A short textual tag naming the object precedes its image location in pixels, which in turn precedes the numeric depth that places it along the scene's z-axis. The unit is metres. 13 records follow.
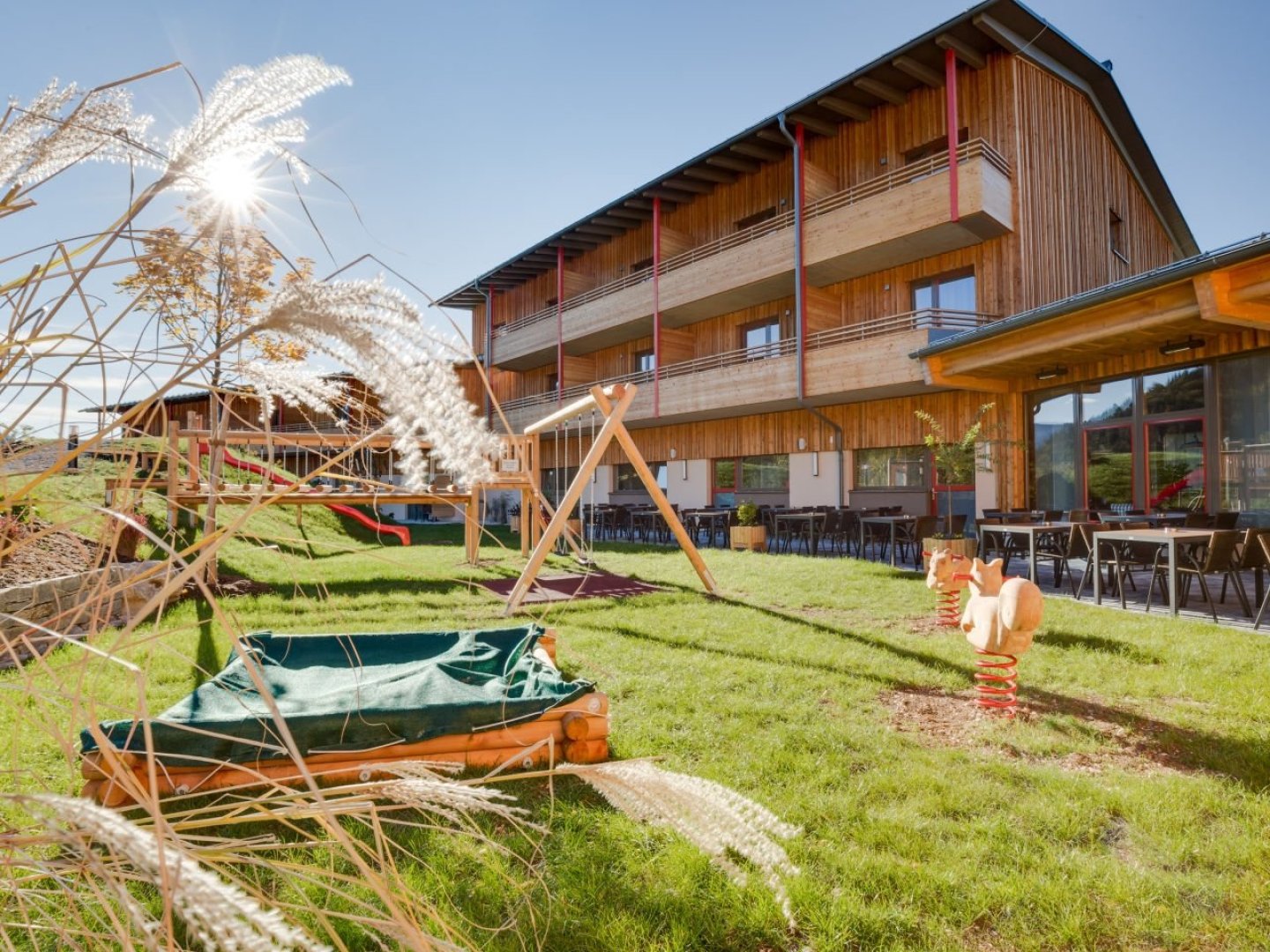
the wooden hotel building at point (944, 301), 9.43
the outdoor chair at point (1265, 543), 5.51
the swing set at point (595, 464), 5.24
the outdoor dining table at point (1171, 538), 5.65
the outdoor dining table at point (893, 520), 9.24
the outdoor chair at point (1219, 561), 5.60
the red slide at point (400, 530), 10.43
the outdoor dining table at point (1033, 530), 7.01
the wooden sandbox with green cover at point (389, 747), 2.25
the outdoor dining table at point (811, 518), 11.38
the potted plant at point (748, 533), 12.26
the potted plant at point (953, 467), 8.63
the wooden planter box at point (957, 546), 8.55
